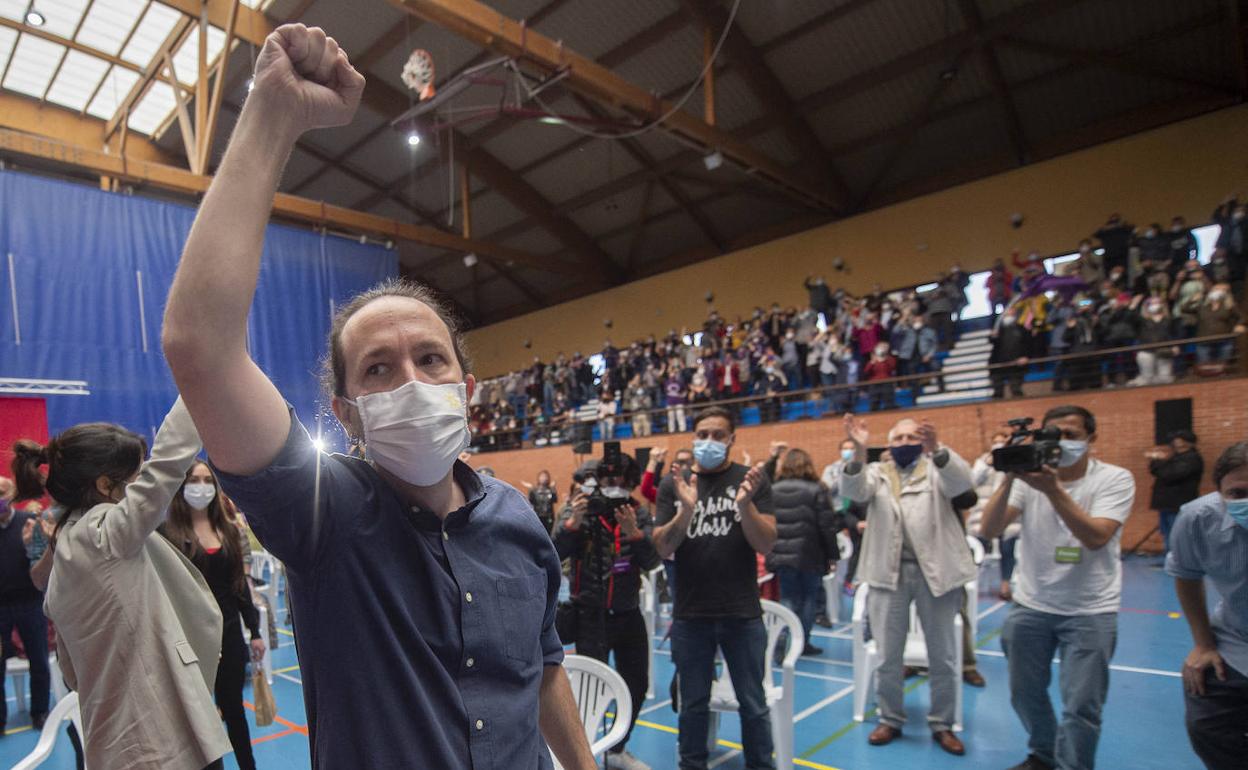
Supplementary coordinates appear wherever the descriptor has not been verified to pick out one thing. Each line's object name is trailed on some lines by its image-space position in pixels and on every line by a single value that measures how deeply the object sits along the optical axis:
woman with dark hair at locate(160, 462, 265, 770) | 2.79
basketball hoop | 8.78
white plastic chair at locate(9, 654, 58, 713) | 4.48
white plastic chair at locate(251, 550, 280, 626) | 7.75
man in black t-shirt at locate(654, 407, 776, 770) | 3.19
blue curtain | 8.06
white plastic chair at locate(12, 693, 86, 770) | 2.29
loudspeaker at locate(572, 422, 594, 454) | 4.12
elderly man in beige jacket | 3.87
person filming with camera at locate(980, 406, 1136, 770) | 2.90
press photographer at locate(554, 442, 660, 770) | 3.39
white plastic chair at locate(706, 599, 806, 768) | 3.54
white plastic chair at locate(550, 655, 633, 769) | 2.62
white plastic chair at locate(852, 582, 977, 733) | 4.36
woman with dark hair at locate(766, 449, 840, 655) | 5.39
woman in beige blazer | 1.89
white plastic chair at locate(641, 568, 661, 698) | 5.60
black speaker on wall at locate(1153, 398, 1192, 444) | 8.86
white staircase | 10.76
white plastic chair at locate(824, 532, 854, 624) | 6.93
